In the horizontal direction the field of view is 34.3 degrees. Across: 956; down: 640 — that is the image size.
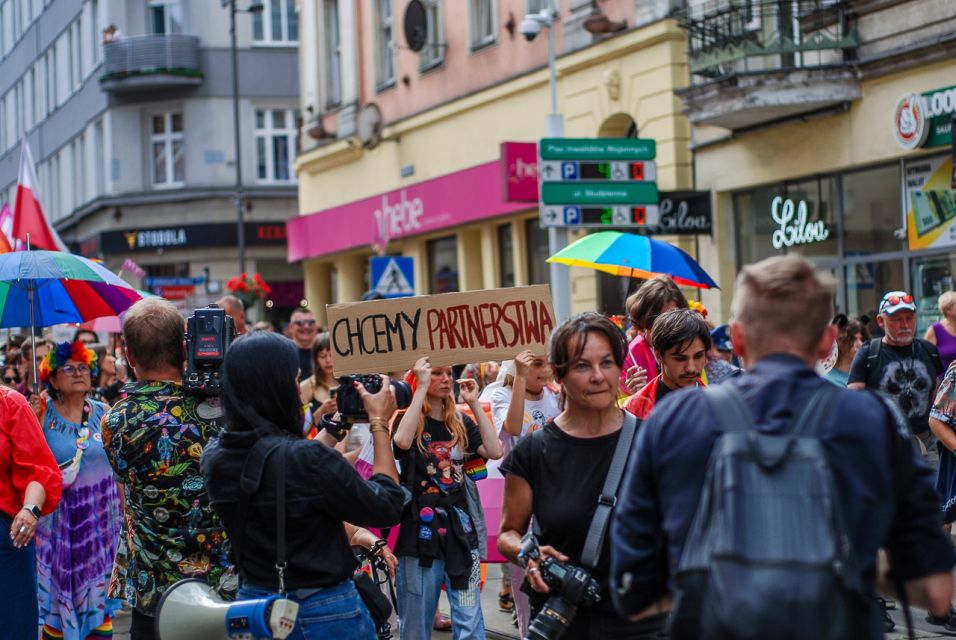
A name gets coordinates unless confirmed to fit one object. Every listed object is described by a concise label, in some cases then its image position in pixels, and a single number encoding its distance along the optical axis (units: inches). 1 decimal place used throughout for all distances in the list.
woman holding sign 290.8
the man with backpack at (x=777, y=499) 124.4
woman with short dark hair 183.9
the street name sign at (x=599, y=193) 612.8
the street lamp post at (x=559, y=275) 706.2
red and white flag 526.9
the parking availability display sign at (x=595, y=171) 618.2
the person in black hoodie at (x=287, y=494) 179.8
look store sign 599.5
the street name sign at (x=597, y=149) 616.9
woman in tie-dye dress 329.4
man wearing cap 397.7
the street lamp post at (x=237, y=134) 1507.1
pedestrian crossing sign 709.9
